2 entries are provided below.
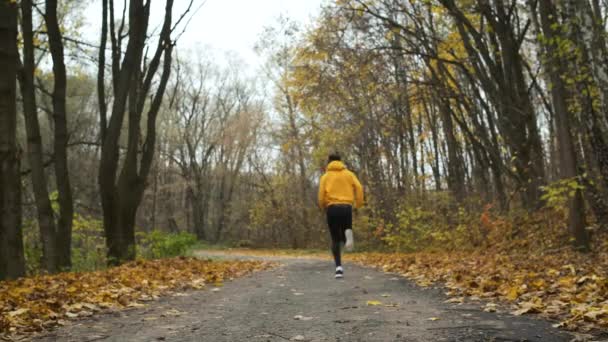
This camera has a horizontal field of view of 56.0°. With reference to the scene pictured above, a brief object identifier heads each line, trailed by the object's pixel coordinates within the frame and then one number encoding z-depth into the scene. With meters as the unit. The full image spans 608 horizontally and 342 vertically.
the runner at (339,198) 9.48
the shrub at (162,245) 15.93
